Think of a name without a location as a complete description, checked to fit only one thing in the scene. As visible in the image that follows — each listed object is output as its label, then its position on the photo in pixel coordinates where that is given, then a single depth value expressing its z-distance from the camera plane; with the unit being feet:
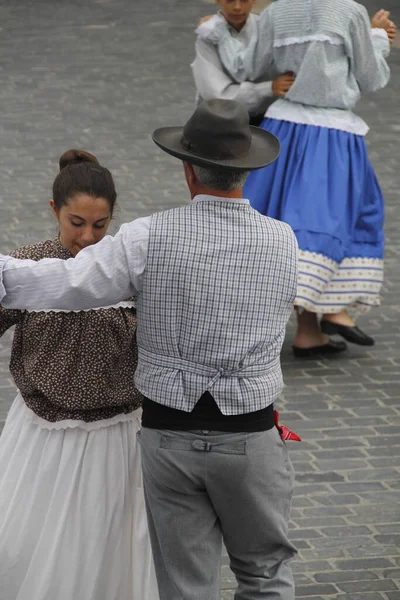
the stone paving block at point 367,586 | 28.53
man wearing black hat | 20.04
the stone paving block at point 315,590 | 28.32
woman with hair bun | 22.61
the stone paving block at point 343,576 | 29.07
